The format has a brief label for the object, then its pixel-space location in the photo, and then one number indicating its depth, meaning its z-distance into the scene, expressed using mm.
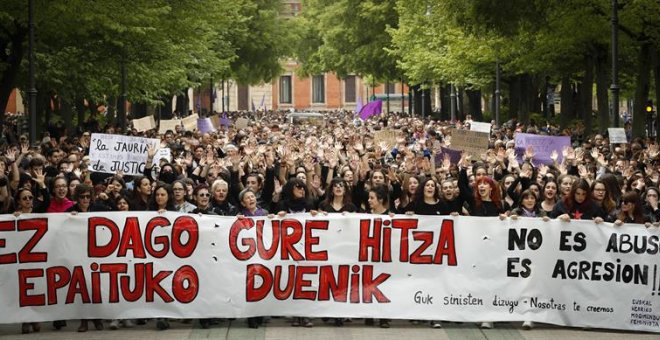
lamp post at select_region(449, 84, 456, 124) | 61291
